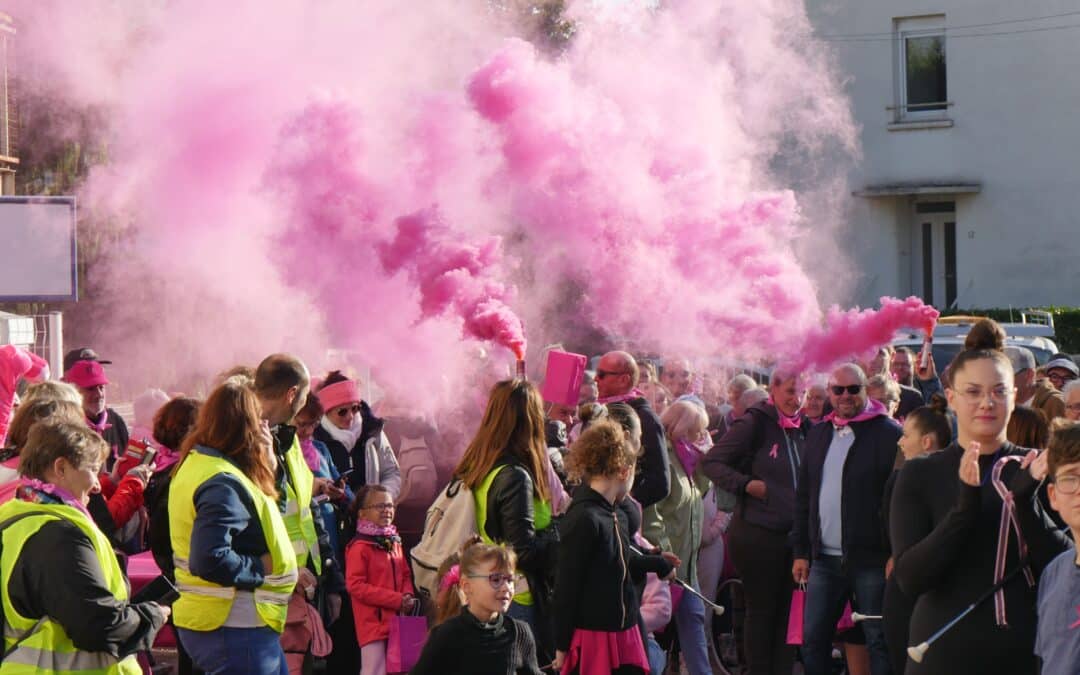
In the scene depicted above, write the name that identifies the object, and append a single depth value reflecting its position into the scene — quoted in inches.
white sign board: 628.1
